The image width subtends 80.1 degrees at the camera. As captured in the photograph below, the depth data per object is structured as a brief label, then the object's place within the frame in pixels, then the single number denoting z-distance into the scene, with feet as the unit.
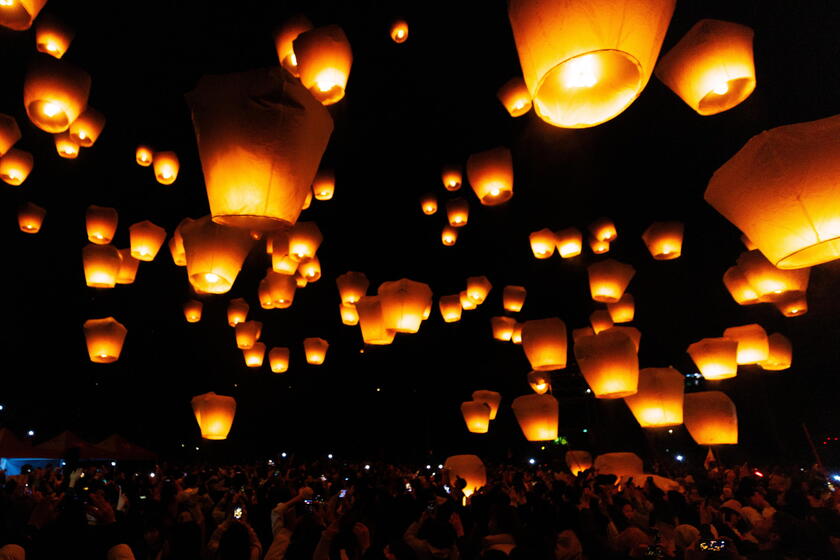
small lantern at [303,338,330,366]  34.19
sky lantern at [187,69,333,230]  7.52
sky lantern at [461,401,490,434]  32.86
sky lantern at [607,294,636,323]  32.32
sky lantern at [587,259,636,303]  25.76
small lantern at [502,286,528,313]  34.88
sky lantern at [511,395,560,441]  25.57
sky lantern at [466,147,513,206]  20.39
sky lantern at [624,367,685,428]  19.13
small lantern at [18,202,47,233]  23.81
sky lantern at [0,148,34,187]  20.08
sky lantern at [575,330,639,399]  17.52
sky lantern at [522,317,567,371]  22.07
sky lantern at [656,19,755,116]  12.24
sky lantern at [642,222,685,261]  24.41
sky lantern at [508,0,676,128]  6.00
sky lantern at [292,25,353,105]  15.06
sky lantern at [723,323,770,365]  23.48
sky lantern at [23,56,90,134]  14.52
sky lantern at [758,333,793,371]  26.89
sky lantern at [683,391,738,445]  19.63
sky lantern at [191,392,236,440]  23.07
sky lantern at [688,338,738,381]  22.11
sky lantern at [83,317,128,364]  21.21
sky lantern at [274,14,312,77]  16.92
